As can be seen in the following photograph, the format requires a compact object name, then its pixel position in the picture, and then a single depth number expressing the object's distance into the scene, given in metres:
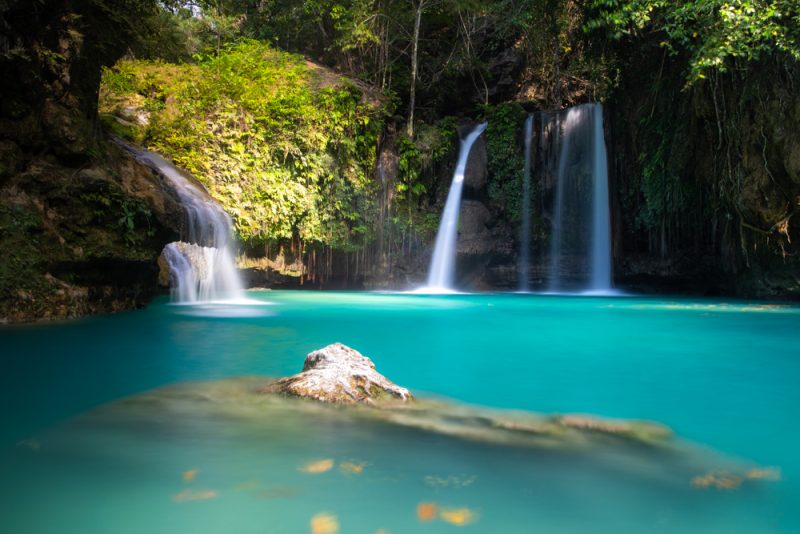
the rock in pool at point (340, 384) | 3.36
